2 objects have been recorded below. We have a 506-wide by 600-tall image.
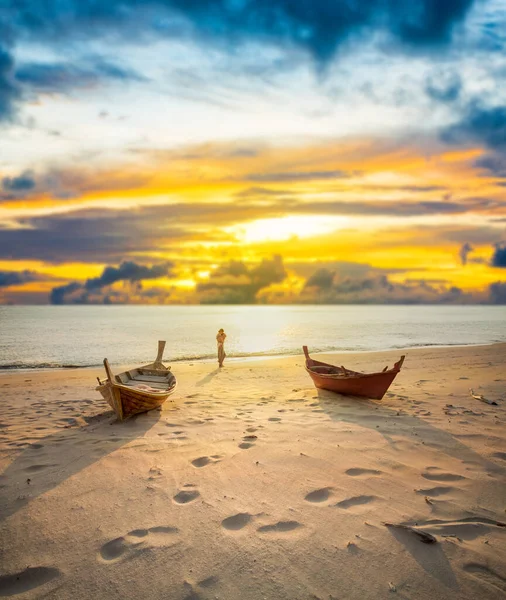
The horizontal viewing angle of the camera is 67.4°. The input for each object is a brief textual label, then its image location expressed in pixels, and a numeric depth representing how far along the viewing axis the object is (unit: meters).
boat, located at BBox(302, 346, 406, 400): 11.29
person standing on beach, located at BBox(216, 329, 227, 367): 22.78
